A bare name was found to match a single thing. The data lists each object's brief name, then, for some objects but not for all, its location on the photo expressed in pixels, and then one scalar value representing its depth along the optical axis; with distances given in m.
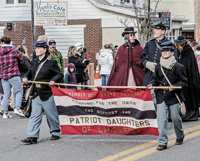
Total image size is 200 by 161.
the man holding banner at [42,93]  7.34
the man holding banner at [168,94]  6.57
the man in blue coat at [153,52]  7.59
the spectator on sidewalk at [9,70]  10.53
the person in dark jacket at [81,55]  12.50
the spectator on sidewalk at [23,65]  11.03
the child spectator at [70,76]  11.60
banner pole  6.48
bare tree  21.31
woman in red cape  8.14
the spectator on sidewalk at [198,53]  11.53
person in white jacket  15.51
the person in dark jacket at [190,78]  9.61
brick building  25.66
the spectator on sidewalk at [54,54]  11.45
